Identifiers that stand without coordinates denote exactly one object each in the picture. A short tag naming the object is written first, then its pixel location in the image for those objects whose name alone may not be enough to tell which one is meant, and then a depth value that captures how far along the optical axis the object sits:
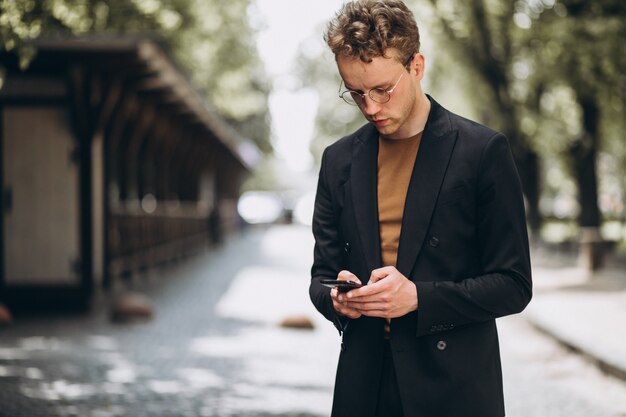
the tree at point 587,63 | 17.02
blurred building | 12.63
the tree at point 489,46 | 22.30
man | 2.34
